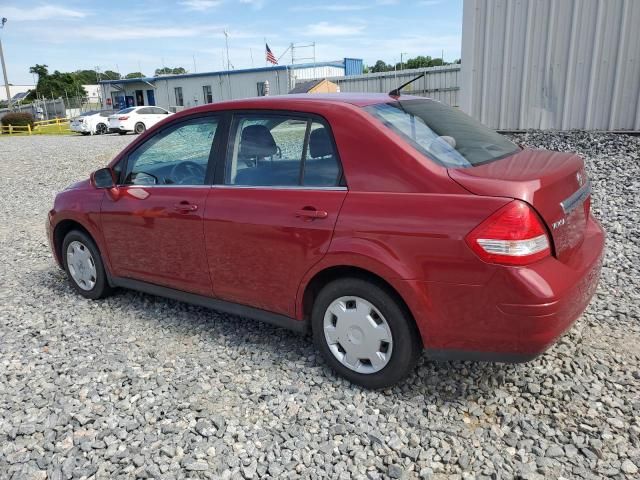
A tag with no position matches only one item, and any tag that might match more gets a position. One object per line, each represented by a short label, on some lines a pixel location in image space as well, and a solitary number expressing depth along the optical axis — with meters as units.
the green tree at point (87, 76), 92.25
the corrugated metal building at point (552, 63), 8.19
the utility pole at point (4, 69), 36.28
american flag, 33.81
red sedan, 2.55
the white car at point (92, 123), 27.89
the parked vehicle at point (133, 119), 26.02
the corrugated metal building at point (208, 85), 35.50
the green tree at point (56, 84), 65.12
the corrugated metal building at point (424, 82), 20.27
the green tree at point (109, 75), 90.11
